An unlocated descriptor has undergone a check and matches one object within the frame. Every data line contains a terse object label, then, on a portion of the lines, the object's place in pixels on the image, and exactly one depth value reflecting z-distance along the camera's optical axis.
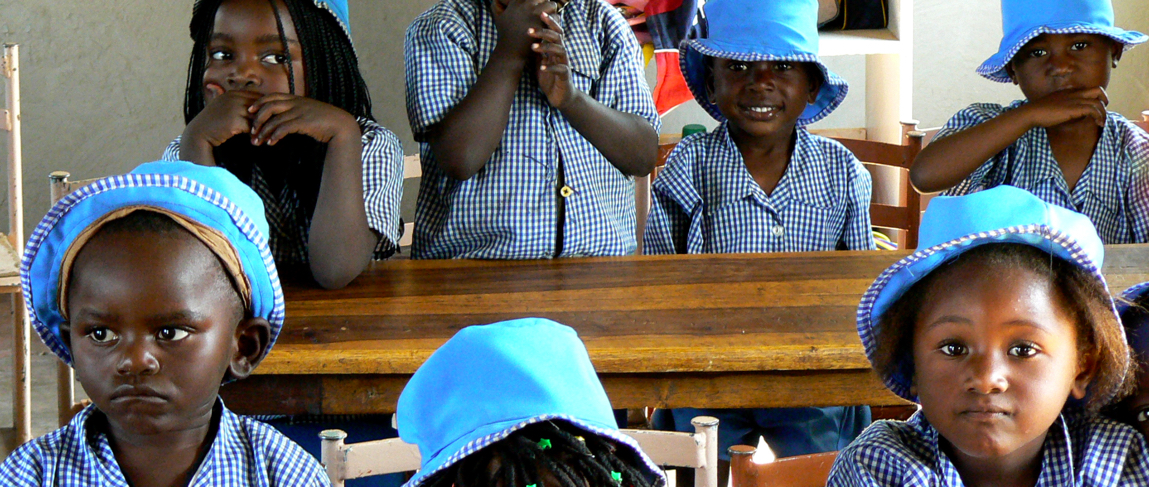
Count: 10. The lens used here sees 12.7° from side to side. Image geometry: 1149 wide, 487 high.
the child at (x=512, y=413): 3.79
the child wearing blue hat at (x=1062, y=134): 4.82
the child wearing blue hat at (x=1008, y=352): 3.96
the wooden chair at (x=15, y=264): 5.45
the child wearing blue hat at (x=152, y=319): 3.96
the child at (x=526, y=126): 4.67
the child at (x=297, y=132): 4.52
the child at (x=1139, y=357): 4.00
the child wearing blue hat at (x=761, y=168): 4.99
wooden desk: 4.31
